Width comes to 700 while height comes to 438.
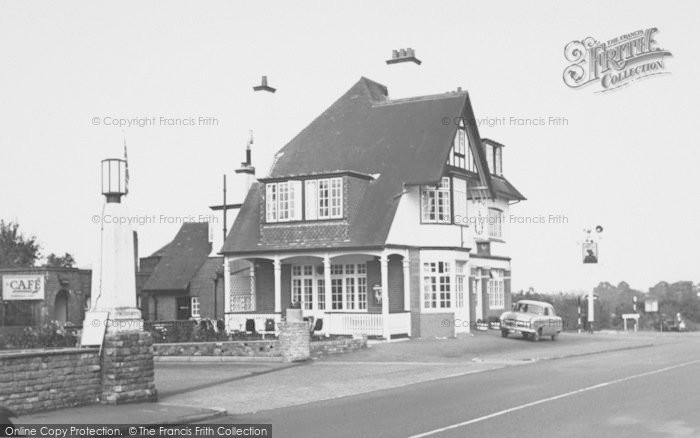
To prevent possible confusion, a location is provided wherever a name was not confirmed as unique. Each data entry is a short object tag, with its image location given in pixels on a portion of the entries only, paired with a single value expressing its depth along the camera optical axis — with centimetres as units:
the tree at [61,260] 6712
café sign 4475
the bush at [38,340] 3052
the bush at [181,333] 3177
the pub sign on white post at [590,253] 4778
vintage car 3803
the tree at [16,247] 6688
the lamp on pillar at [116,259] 1830
